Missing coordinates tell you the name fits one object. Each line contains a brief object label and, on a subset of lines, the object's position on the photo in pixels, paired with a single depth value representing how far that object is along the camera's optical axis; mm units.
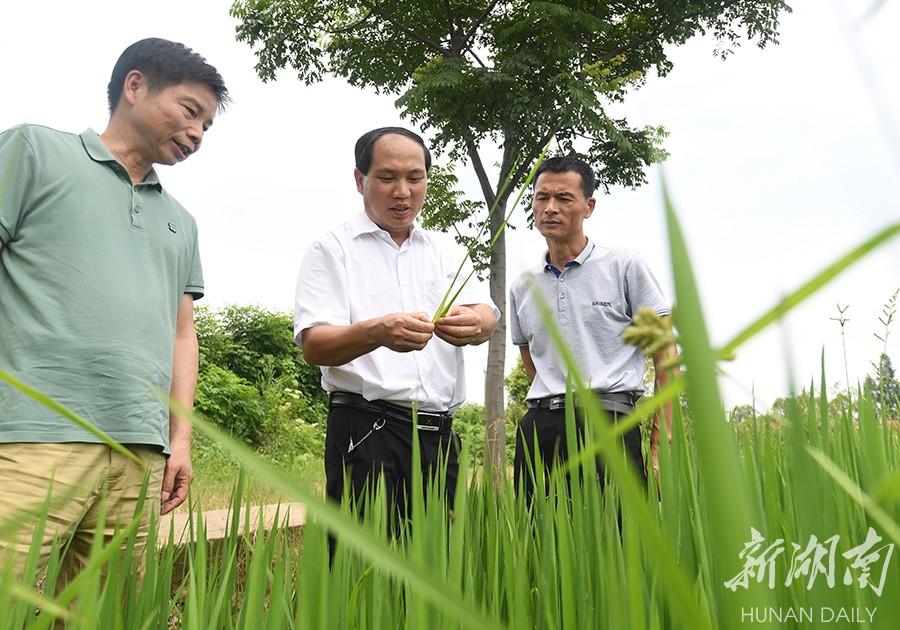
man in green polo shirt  1812
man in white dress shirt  2299
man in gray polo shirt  2832
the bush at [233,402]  13404
